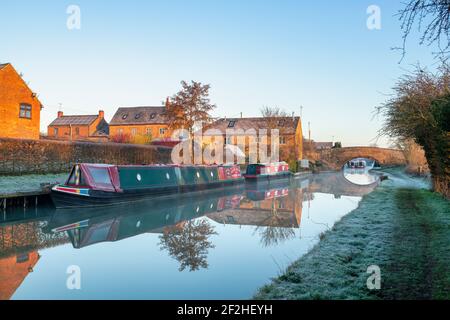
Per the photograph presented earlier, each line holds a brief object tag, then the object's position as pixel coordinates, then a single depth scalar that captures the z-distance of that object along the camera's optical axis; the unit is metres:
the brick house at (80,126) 42.84
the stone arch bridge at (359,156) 47.53
